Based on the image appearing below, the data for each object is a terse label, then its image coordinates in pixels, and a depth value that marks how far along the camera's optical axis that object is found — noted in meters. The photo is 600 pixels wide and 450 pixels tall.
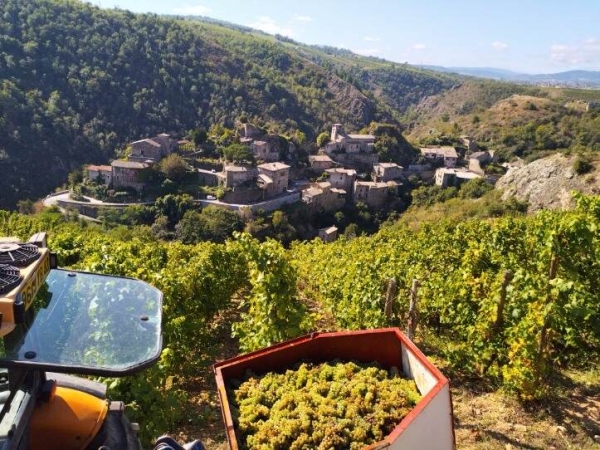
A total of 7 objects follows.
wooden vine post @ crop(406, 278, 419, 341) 6.58
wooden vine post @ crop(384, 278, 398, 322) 6.92
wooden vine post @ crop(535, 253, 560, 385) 5.46
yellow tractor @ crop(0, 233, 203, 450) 1.99
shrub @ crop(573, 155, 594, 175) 37.44
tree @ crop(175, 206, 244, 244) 40.12
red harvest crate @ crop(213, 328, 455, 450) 3.22
